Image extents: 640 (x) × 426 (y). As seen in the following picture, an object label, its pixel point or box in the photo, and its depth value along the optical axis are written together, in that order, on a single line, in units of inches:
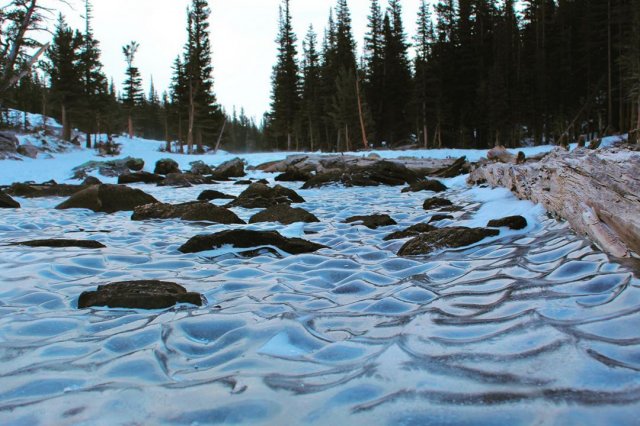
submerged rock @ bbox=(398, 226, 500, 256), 174.9
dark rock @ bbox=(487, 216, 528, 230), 191.9
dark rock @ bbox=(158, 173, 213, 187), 672.7
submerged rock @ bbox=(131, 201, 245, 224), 278.2
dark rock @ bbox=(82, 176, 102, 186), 642.6
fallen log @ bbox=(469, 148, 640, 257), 120.8
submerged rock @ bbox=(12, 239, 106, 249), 190.2
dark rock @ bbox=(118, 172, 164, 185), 736.3
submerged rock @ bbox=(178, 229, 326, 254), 187.5
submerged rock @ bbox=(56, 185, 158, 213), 346.9
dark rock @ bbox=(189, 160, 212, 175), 956.8
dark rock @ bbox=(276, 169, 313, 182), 770.2
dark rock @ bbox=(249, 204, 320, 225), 271.7
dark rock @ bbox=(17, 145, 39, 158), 1088.8
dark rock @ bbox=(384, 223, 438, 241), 210.8
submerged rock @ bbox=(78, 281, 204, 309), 115.6
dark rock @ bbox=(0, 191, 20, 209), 357.1
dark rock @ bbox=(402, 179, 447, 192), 481.4
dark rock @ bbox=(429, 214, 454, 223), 257.3
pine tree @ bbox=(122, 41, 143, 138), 1902.1
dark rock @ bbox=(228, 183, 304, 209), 370.3
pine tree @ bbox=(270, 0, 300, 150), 1839.3
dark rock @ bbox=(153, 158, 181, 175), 925.2
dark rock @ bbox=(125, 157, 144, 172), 962.7
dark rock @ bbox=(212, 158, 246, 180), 874.4
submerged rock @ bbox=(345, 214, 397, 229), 250.4
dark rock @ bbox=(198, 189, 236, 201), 450.6
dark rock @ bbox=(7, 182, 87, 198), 456.6
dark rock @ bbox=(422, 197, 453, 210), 322.3
